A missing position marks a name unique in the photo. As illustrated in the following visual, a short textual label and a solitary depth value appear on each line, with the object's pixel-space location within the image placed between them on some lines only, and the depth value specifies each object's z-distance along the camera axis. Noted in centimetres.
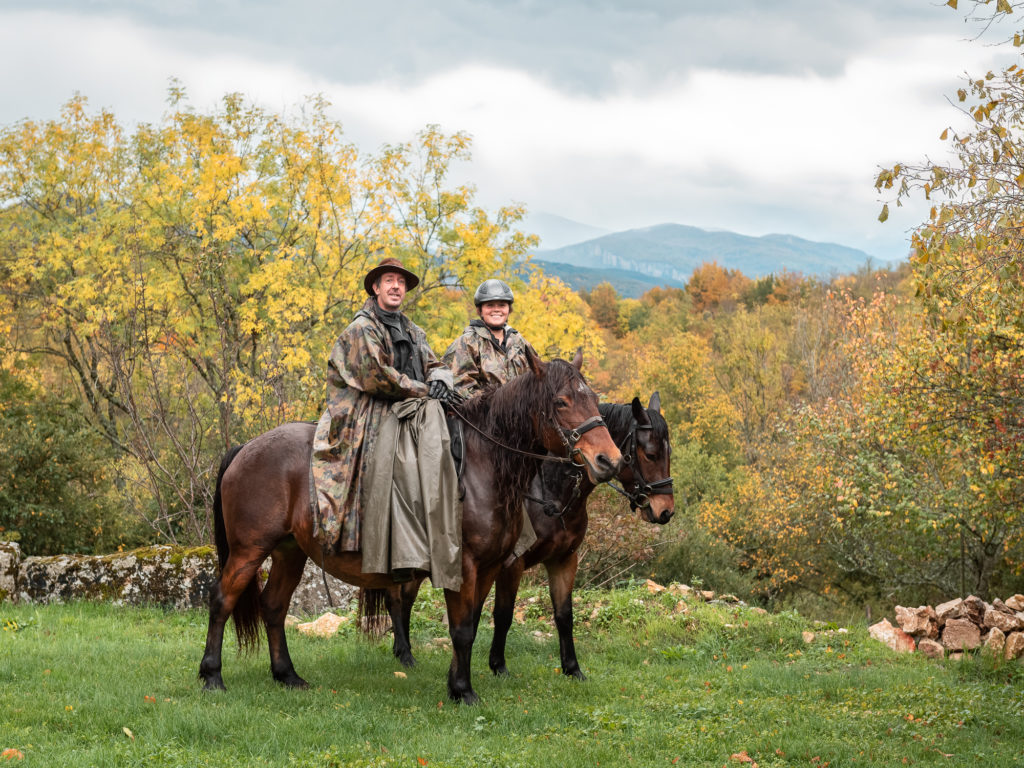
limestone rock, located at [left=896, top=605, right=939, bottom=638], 889
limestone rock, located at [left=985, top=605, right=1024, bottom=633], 853
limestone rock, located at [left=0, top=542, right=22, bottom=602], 962
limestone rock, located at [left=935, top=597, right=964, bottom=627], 878
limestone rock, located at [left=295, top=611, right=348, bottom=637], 879
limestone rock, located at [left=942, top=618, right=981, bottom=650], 851
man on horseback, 613
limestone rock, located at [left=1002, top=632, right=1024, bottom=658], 813
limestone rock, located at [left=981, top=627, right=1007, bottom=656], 820
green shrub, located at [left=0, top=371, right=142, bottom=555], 1218
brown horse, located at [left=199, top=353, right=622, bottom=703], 616
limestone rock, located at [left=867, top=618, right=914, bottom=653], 881
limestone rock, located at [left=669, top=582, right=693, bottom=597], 1044
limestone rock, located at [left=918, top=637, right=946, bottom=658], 853
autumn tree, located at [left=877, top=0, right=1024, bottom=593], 528
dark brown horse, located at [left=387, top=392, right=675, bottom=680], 713
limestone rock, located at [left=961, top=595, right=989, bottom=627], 874
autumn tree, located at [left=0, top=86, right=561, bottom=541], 1527
